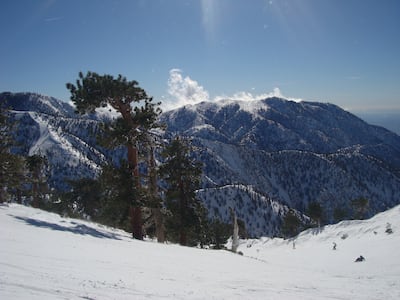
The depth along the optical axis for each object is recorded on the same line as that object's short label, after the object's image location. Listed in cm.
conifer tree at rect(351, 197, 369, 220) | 8538
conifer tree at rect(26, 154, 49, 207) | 4250
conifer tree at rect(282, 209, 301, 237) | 9488
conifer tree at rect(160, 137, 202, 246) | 2991
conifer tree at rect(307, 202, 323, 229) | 8556
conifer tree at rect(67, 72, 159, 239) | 2027
